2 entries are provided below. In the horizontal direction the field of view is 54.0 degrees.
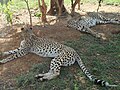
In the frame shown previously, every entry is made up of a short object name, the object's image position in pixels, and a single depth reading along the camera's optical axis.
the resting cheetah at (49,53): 2.35
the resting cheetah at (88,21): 3.64
